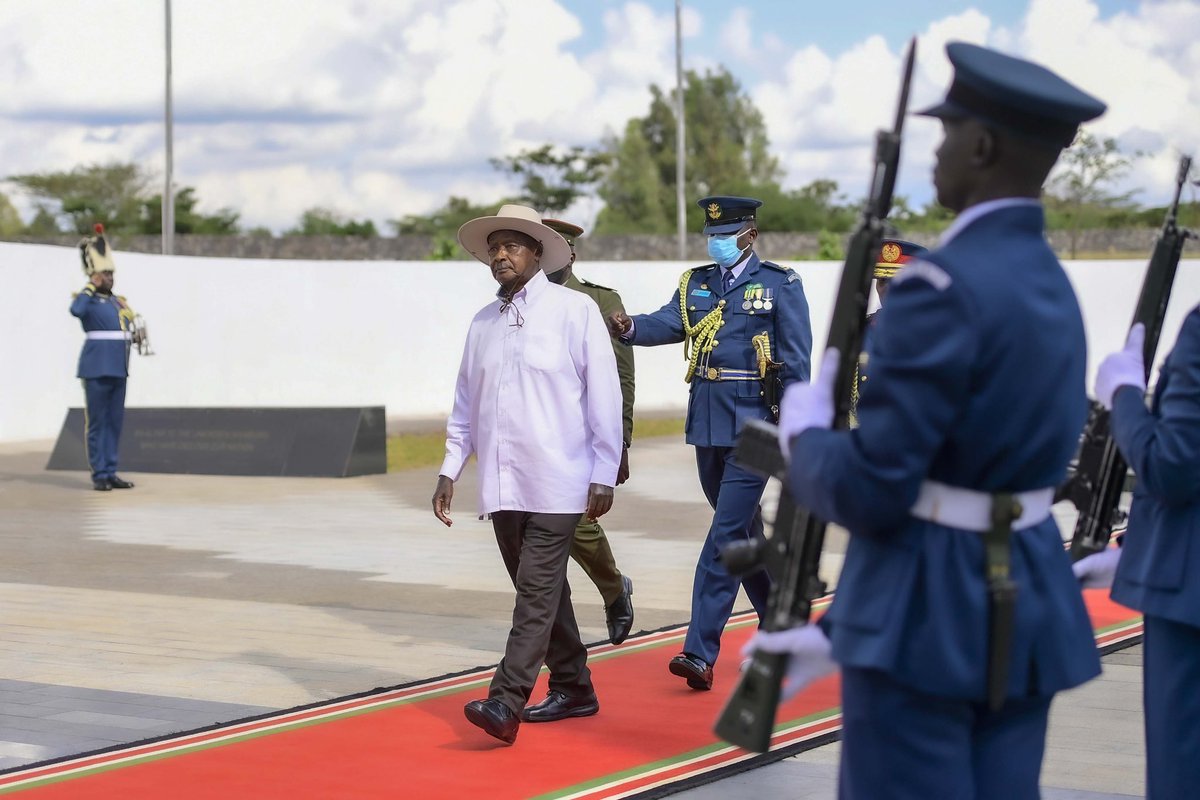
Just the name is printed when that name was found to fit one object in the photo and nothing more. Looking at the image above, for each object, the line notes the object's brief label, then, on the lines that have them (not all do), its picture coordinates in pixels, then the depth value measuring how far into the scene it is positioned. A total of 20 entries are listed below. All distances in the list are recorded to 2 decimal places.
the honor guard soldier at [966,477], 2.83
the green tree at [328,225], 62.78
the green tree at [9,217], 67.38
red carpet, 5.44
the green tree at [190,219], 61.88
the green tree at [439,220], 72.12
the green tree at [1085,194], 54.84
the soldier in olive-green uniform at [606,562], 7.57
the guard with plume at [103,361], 15.63
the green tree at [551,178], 68.50
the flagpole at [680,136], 36.97
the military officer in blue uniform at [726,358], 6.79
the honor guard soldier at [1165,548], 3.63
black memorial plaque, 17.34
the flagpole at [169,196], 32.38
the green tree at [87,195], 64.19
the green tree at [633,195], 80.12
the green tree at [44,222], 64.94
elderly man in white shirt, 6.00
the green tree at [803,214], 69.94
